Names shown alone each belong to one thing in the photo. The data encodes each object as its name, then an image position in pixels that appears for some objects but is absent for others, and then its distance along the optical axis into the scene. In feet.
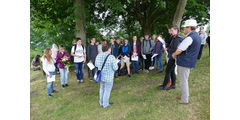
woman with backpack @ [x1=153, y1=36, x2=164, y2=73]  20.47
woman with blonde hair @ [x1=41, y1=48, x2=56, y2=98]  15.11
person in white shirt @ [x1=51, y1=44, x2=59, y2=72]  23.73
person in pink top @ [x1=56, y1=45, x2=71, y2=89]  17.79
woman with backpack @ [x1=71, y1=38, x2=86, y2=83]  18.92
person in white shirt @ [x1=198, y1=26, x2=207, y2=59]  24.21
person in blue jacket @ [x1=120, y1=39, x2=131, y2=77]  21.71
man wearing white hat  10.06
